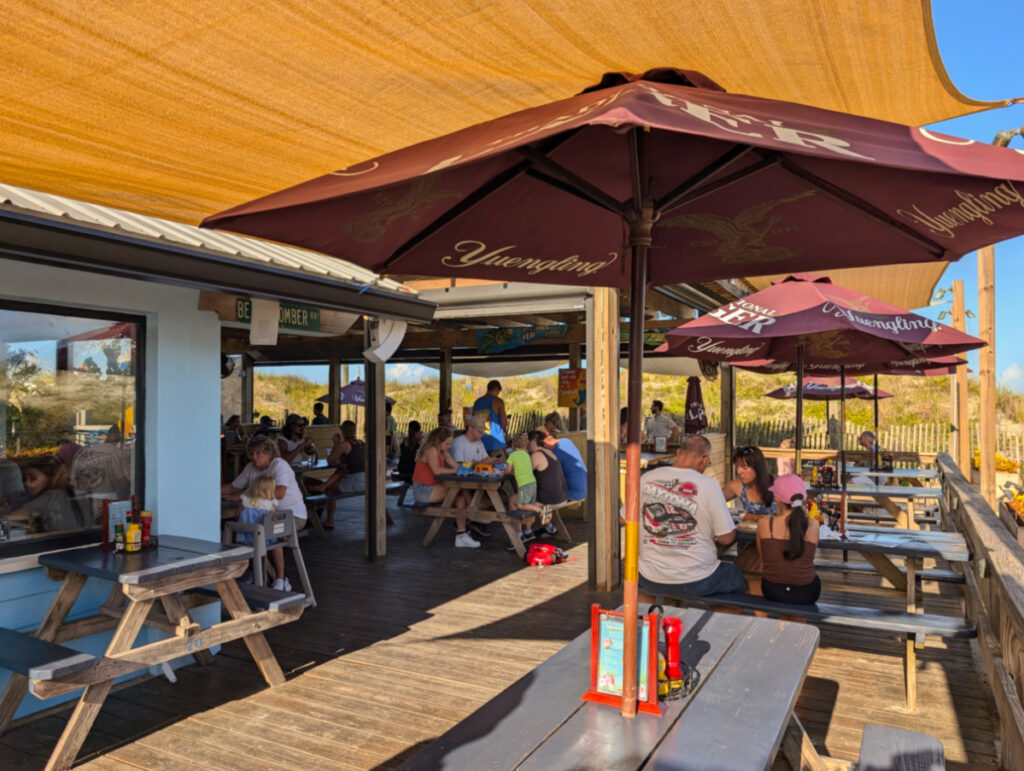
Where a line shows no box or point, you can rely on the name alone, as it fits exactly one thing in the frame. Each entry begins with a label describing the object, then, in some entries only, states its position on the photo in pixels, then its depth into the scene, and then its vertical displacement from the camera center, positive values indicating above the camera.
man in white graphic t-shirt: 3.93 -0.68
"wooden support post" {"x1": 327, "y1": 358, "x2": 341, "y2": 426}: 16.38 +0.30
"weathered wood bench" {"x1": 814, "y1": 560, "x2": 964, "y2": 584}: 4.83 -1.13
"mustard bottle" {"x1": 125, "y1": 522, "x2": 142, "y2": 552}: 3.96 -0.74
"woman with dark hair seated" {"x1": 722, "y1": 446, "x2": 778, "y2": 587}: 5.20 -0.58
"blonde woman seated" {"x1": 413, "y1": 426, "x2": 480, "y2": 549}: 7.79 -0.73
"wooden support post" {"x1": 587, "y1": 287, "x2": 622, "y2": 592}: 6.03 -0.32
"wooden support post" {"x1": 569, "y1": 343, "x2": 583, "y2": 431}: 11.84 +0.67
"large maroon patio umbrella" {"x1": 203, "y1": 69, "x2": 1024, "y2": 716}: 1.49 +0.58
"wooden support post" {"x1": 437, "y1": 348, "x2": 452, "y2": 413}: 14.42 +0.33
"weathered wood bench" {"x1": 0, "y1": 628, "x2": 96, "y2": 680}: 2.92 -1.06
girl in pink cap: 3.93 -0.79
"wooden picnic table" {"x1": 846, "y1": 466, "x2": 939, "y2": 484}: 8.95 -0.85
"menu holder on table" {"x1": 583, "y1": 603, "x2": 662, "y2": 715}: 2.03 -0.72
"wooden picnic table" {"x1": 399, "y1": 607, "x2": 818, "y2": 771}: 1.77 -0.85
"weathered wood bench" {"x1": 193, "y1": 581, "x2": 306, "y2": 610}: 3.90 -1.05
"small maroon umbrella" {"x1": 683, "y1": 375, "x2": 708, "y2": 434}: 11.90 -0.13
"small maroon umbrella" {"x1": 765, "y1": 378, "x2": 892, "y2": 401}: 10.83 +0.21
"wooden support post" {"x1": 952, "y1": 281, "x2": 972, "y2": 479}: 10.59 -0.21
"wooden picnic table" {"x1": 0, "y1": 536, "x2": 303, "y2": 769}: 3.18 -1.11
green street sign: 5.11 +0.64
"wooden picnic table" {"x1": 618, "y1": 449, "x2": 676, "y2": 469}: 9.97 -0.75
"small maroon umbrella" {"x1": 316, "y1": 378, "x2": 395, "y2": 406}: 17.60 +0.18
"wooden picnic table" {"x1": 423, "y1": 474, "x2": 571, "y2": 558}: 7.39 -1.09
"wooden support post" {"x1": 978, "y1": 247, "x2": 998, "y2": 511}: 8.53 +0.58
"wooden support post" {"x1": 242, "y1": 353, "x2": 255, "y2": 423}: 14.99 +0.25
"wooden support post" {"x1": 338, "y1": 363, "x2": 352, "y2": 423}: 25.23 +0.23
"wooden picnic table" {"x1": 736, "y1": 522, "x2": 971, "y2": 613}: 4.35 -0.88
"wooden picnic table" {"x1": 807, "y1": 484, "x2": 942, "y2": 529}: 7.14 -0.88
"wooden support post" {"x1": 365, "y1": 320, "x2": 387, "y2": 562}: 6.97 -0.60
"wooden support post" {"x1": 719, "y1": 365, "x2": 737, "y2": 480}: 11.45 -0.09
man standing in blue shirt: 9.38 -0.18
